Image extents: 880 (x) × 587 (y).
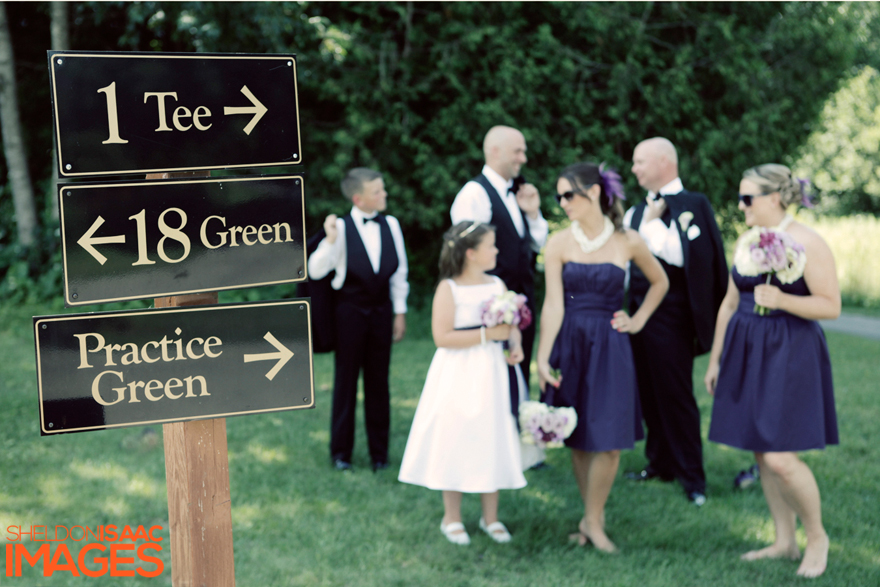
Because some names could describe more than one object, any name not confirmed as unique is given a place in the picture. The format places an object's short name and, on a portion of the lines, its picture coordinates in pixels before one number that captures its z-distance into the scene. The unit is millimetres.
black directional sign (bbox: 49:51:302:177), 2059
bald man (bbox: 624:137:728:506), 4992
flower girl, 4160
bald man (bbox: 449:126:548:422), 5324
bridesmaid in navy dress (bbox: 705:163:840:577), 3785
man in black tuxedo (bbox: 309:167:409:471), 5508
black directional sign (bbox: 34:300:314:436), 2051
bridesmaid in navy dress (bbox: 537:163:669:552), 4145
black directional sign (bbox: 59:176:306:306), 2059
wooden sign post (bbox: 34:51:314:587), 2059
